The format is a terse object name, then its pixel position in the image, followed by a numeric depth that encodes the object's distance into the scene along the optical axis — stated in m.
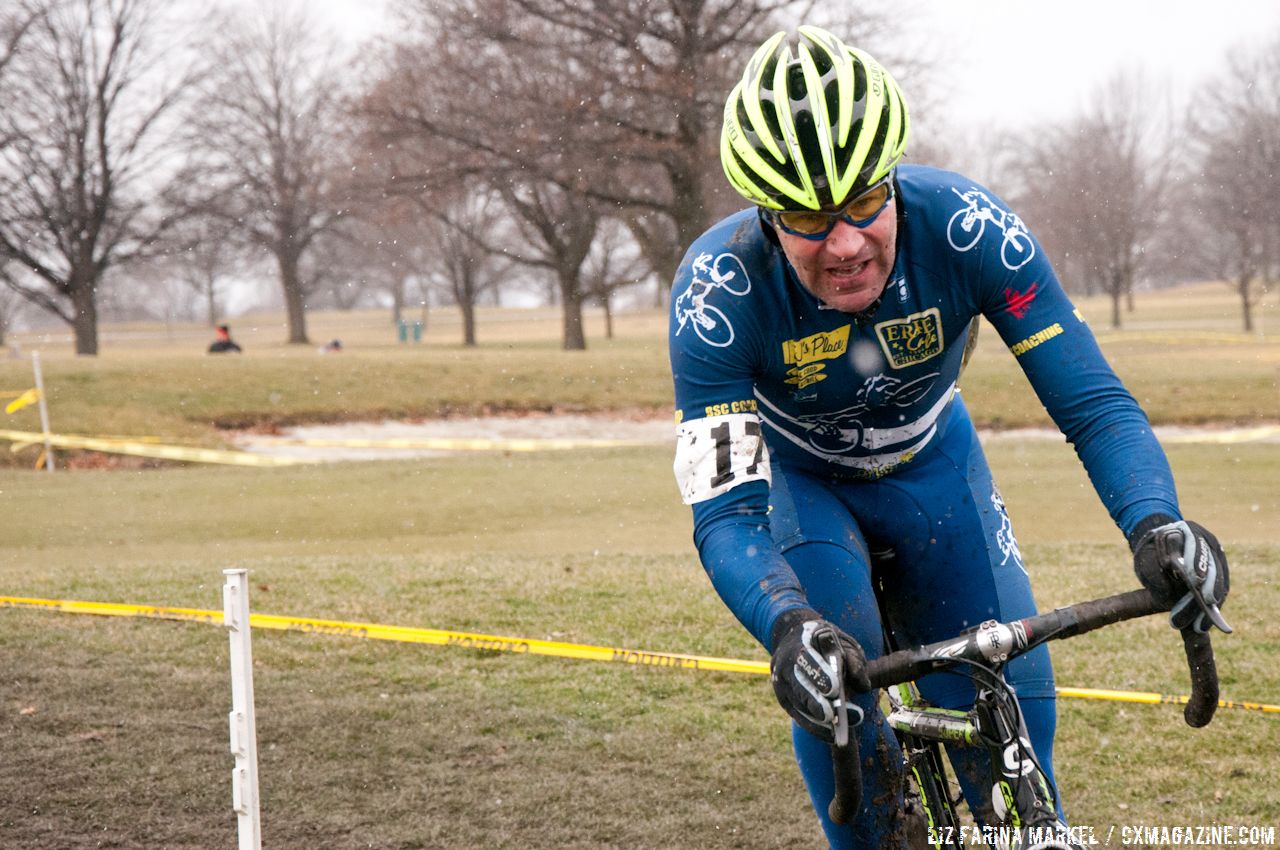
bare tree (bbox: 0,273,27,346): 55.50
